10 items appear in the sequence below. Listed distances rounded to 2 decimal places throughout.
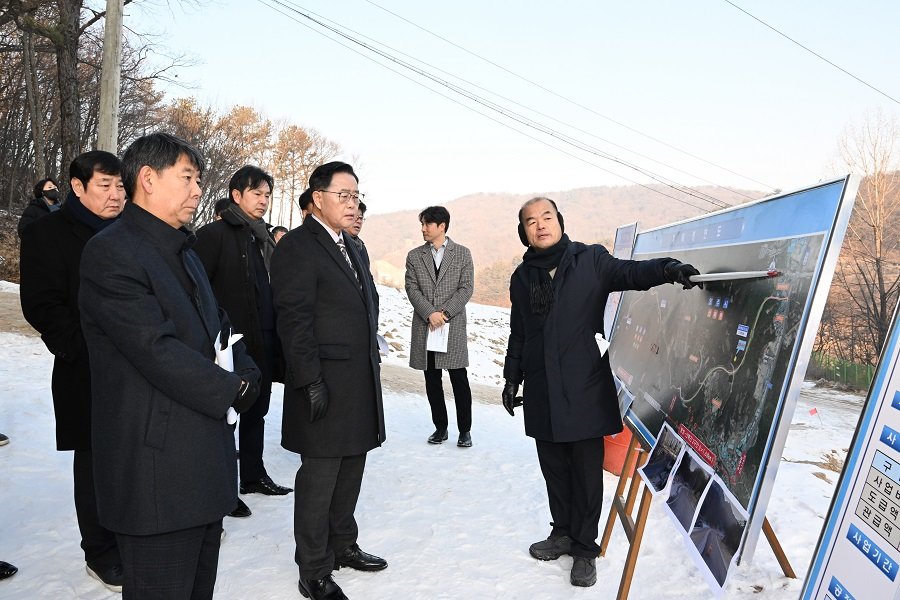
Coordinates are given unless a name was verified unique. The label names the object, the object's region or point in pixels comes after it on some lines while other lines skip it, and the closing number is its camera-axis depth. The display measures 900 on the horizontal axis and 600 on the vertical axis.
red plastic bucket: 4.61
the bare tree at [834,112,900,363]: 19.52
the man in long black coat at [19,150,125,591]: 2.51
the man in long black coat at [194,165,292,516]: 3.56
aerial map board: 1.73
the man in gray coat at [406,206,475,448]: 5.20
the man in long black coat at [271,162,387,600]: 2.61
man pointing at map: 3.02
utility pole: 7.64
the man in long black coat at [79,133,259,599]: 1.69
